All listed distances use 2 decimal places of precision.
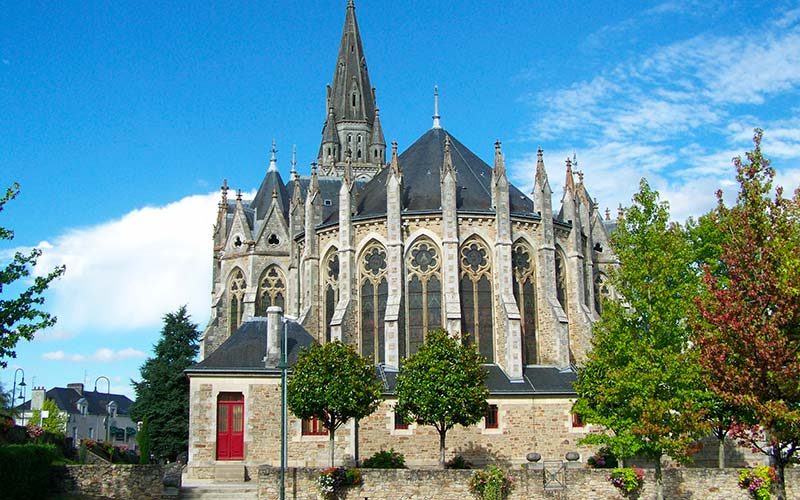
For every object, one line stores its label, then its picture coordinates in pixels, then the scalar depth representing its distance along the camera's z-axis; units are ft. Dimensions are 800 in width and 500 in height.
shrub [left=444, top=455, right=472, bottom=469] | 100.63
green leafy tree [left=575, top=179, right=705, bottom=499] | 79.82
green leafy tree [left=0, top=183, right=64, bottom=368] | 73.10
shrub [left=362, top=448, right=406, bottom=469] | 98.58
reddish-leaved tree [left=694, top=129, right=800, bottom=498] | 55.42
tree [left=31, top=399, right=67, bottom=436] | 185.47
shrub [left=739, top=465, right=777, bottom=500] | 82.94
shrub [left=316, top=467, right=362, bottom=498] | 84.33
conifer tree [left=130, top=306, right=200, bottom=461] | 149.28
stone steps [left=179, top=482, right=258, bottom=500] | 89.92
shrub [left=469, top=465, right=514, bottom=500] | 84.38
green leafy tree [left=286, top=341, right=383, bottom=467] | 95.81
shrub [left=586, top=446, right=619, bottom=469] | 105.81
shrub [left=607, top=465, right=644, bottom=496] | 85.20
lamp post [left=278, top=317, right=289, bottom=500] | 81.30
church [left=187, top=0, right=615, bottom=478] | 107.45
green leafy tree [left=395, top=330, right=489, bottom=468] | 96.89
